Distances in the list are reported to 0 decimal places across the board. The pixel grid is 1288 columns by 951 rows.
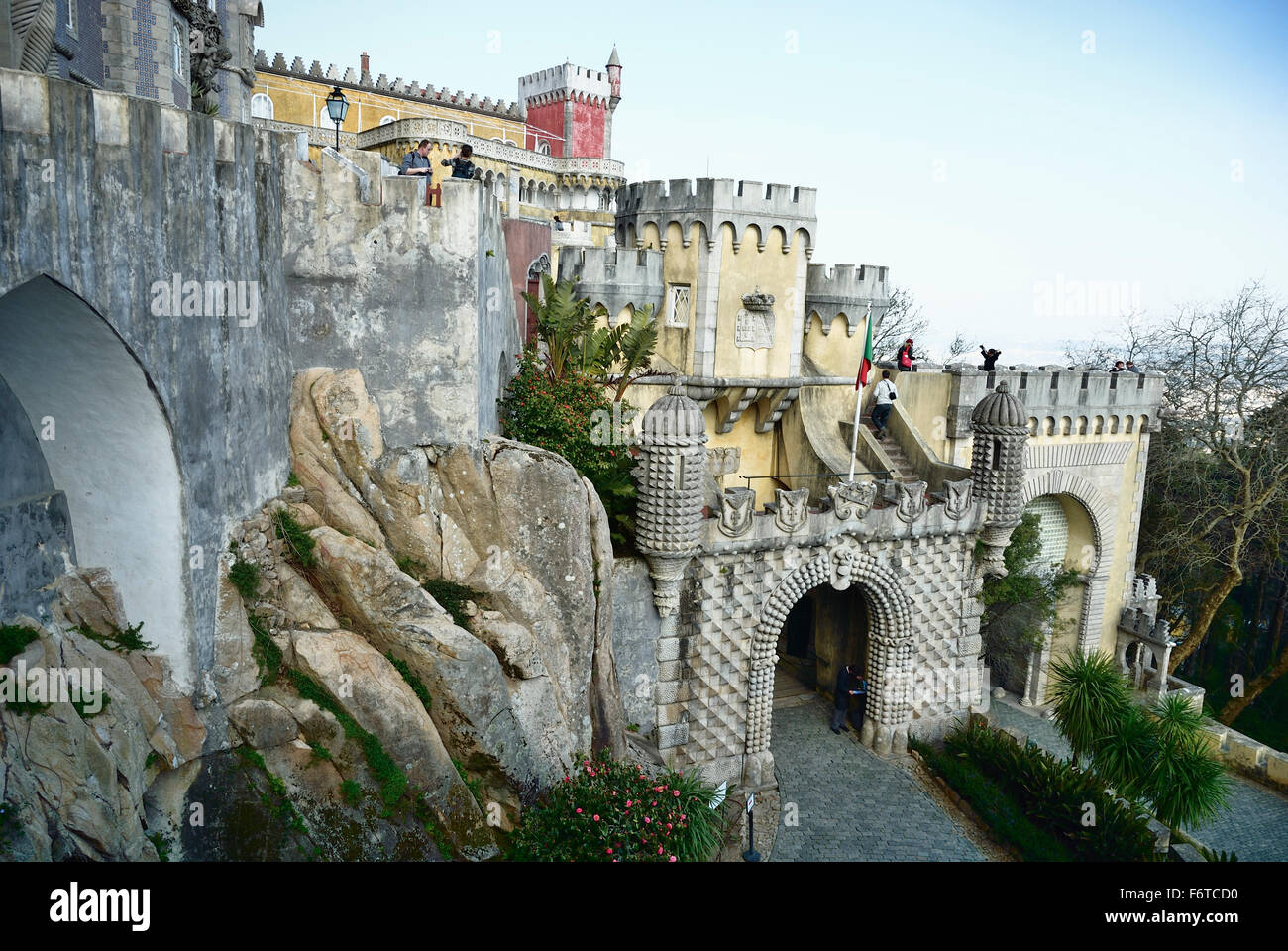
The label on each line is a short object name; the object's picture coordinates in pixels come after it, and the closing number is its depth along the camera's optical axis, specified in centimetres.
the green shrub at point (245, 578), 1045
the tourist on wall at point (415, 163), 1442
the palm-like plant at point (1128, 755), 1791
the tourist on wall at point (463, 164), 1497
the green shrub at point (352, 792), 1034
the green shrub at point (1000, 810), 1797
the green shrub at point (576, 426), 1683
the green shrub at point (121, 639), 930
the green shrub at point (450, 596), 1234
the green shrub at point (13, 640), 800
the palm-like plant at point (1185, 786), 1717
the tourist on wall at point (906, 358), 2477
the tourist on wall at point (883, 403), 2430
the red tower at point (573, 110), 5488
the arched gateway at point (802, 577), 1758
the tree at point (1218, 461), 2830
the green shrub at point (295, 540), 1111
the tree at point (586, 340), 1852
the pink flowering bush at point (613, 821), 1214
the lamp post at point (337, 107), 1510
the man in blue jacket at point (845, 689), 2242
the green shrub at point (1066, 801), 1769
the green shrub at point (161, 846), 924
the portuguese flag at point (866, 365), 2025
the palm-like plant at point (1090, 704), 1864
